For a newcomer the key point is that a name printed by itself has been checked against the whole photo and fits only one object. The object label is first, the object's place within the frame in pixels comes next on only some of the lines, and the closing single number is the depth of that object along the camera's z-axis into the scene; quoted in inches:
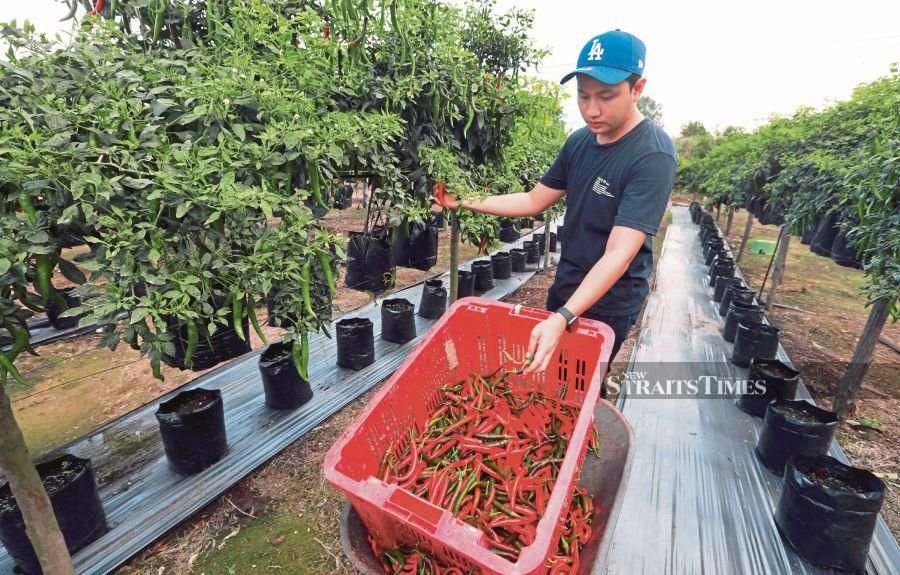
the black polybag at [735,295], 219.0
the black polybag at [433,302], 216.2
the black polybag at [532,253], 345.4
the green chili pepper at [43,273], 49.6
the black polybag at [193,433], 110.5
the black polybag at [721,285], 252.7
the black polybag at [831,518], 86.1
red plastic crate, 42.2
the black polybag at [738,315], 192.7
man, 64.1
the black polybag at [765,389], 140.0
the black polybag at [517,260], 326.3
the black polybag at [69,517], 84.5
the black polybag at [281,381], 137.6
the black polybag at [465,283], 246.4
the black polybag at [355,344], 167.6
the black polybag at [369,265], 151.9
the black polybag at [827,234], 174.1
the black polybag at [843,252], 157.6
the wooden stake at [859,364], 133.3
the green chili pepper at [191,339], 57.0
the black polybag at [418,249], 167.6
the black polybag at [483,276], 271.6
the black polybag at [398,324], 190.1
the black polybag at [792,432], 111.7
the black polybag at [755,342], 170.1
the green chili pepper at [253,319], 63.1
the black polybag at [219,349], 98.8
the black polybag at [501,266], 298.2
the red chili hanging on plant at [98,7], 74.4
